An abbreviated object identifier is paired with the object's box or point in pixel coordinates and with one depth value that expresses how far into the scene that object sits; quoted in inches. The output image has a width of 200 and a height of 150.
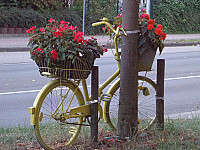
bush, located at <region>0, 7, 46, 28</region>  758.1
